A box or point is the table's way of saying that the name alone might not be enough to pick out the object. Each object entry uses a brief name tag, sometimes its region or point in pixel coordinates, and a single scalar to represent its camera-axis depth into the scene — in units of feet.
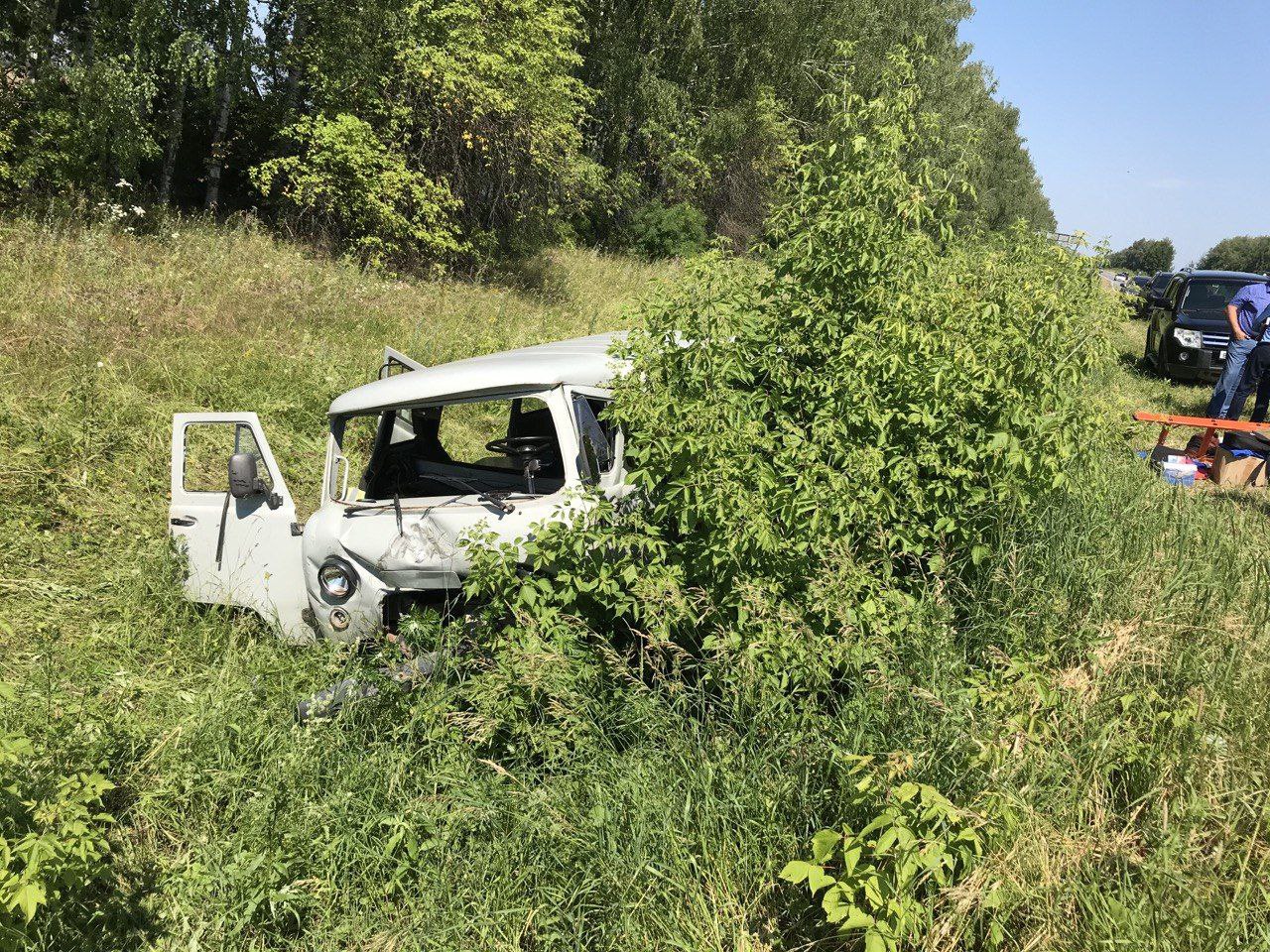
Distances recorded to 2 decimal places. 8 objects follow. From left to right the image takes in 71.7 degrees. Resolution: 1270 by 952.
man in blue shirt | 33.12
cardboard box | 26.40
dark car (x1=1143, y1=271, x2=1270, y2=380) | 46.34
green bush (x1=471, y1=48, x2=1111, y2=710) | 13.07
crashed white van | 15.20
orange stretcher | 26.71
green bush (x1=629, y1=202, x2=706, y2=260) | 80.28
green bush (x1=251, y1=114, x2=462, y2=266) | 45.50
